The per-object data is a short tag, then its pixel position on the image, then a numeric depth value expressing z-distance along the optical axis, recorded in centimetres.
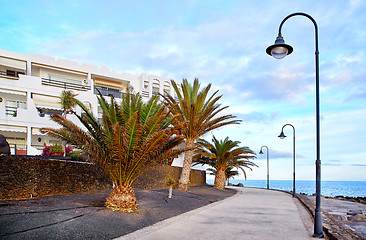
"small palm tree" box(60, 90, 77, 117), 2623
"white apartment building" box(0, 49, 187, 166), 2539
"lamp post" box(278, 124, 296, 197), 2620
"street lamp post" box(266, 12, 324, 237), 802
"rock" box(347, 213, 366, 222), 1525
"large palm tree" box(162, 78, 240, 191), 1938
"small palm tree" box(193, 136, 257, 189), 2644
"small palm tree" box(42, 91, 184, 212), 968
